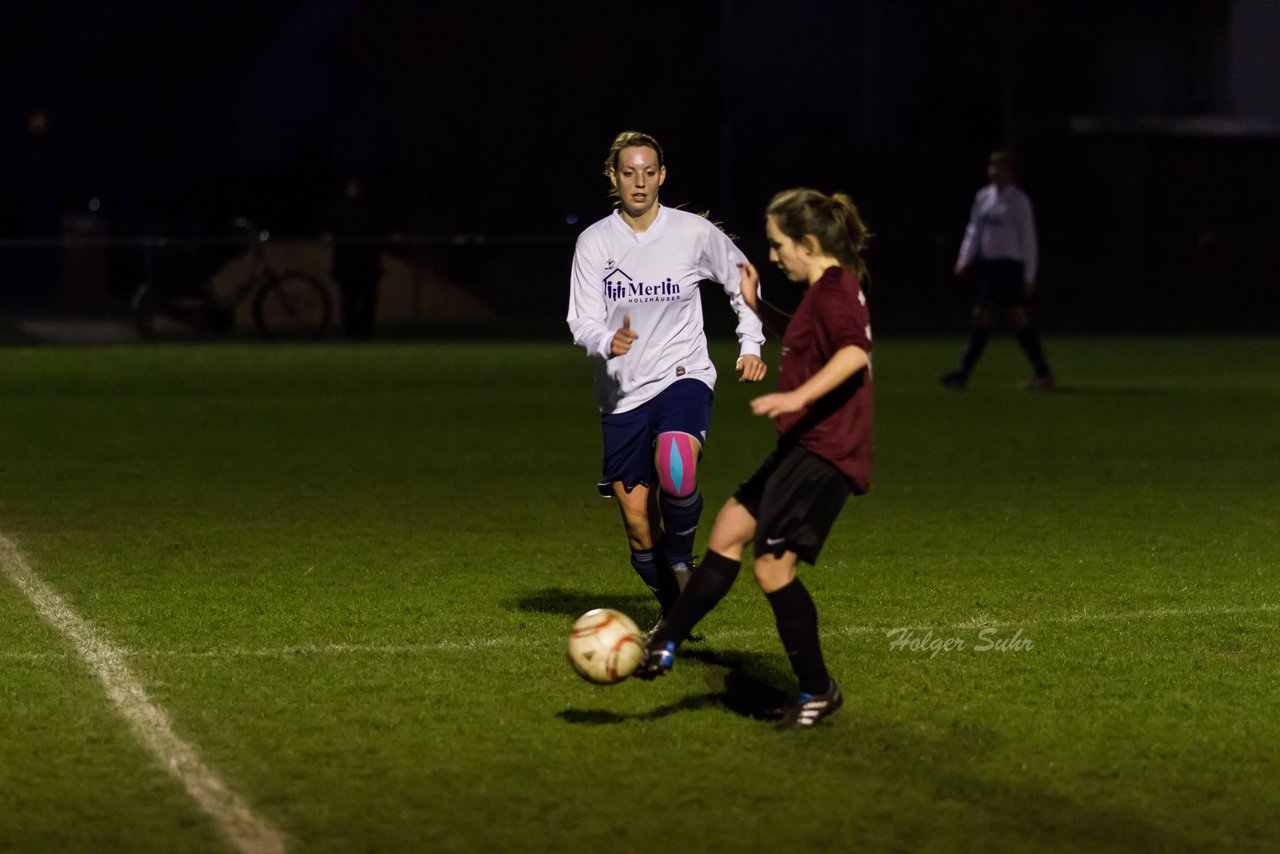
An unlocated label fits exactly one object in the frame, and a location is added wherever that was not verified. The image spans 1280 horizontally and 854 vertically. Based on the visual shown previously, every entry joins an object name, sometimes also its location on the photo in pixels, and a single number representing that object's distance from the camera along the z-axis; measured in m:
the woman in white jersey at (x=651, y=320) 14.60
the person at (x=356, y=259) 51.94
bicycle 52.22
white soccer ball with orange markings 12.55
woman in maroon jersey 12.05
